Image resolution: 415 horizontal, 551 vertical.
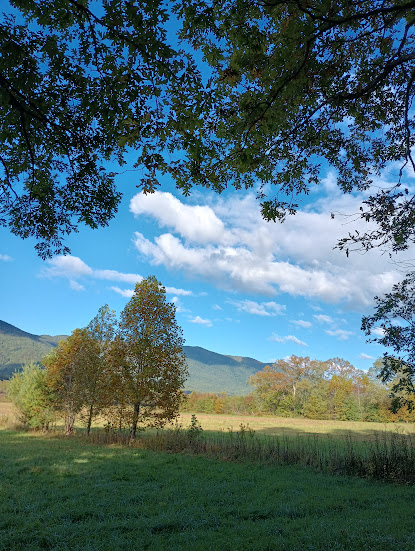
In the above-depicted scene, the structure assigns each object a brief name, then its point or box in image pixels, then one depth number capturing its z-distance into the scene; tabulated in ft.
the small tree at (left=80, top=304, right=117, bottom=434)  61.46
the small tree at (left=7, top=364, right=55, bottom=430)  72.84
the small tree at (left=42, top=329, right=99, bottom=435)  68.49
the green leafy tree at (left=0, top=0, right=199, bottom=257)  13.12
